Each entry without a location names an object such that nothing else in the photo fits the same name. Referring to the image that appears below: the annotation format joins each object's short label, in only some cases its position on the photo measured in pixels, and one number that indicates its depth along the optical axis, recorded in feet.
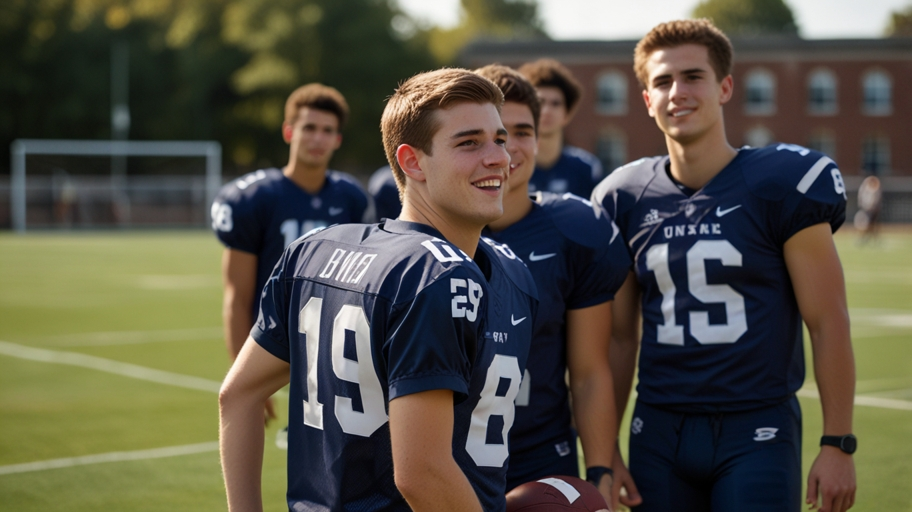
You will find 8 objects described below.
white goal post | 119.24
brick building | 158.51
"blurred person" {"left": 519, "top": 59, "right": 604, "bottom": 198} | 18.56
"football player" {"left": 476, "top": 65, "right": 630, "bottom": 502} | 11.34
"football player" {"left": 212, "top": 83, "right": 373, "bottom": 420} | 19.03
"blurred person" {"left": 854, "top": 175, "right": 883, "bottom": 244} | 96.84
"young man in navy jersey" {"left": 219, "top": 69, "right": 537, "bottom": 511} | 7.19
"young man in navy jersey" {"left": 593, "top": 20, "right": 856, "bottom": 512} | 11.00
